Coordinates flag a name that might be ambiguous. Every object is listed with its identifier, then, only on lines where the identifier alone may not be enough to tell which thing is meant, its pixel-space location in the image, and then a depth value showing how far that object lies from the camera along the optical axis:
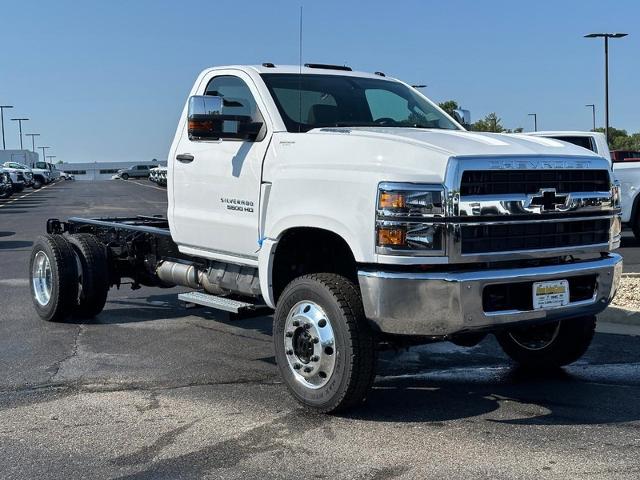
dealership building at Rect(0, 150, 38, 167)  82.94
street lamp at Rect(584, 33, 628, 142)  38.06
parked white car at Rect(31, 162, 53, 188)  65.49
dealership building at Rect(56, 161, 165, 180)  170.38
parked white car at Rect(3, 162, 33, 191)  45.84
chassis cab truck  4.68
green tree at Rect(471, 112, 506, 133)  60.88
